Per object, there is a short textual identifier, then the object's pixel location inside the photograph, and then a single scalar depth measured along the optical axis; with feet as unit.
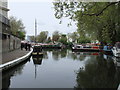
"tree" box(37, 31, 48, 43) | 209.59
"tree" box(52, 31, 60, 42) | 205.04
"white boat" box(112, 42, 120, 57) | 50.69
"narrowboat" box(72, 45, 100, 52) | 89.39
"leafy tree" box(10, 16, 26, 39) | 89.79
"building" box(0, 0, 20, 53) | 41.67
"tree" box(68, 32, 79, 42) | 214.50
